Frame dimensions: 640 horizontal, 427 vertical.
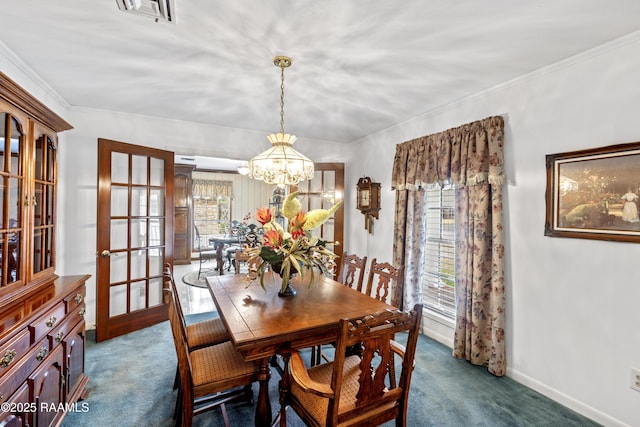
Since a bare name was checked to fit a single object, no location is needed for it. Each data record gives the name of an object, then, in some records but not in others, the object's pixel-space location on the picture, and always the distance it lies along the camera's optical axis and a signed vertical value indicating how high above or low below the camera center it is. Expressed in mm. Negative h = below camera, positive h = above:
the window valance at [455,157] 2557 +568
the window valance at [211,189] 8180 +664
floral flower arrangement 2053 -221
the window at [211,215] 8305 -85
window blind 3229 -441
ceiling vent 1508 +1079
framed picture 1854 +149
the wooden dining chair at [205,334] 2186 -943
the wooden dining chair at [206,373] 1584 -950
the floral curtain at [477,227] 2527 -118
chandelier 2293 +389
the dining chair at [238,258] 2521 -460
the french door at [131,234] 3131 -263
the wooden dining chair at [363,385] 1267 -797
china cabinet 1422 -510
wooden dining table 1592 -642
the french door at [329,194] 4461 +292
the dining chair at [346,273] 2609 -604
